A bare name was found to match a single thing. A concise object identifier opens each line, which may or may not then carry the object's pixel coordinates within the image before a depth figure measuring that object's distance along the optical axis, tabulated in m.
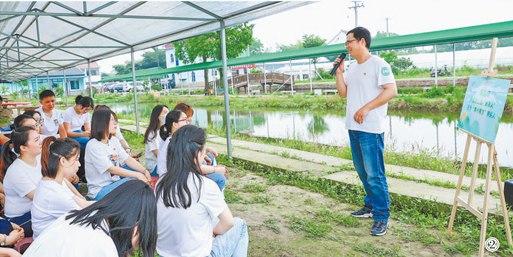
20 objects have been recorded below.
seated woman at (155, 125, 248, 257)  1.79
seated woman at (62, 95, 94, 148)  4.93
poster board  2.52
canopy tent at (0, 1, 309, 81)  4.70
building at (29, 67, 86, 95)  39.16
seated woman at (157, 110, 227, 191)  3.08
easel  2.52
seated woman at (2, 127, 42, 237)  2.59
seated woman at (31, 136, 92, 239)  2.18
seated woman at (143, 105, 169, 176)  3.84
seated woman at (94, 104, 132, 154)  4.45
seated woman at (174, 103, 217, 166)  3.41
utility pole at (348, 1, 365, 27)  27.70
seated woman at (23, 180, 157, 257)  1.15
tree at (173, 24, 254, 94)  28.75
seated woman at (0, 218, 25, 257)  2.24
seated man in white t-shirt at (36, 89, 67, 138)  5.11
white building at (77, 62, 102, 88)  53.25
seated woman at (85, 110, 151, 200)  3.12
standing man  3.13
